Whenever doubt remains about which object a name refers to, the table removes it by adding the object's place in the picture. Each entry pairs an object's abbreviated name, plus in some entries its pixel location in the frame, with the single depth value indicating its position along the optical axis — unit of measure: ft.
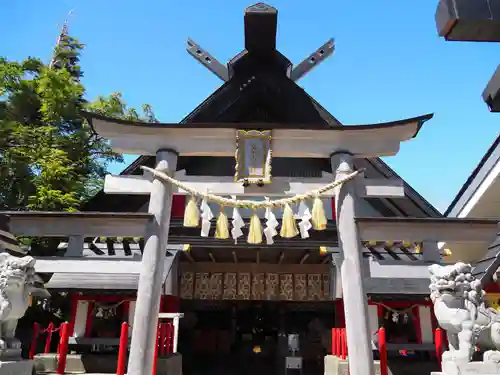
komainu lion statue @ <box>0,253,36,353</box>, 15.17
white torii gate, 17.83
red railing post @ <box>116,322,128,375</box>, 17.81
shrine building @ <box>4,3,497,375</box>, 17.97
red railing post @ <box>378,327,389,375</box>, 18.20
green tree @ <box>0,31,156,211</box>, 36.99
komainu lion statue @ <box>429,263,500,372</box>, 13.82
